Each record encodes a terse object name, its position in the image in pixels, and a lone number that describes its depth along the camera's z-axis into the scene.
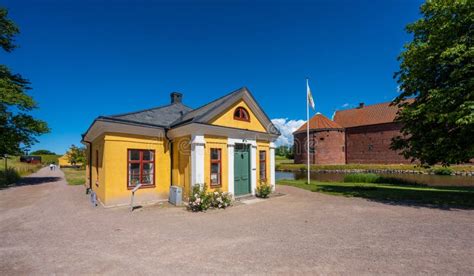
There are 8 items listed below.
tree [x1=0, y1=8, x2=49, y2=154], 17.53
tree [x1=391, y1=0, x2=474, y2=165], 8.81
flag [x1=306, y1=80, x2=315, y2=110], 17.31
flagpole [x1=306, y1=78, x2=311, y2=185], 17.41
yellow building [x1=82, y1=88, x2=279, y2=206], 9.40
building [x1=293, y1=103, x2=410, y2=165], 40.94
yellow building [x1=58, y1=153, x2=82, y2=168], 55.02
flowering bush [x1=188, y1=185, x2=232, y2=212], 8.58
